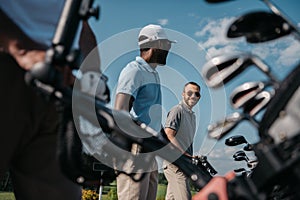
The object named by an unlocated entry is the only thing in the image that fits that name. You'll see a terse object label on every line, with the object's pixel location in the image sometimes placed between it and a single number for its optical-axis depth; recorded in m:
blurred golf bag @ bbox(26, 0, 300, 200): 1.33
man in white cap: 3.36
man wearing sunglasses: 4.52
